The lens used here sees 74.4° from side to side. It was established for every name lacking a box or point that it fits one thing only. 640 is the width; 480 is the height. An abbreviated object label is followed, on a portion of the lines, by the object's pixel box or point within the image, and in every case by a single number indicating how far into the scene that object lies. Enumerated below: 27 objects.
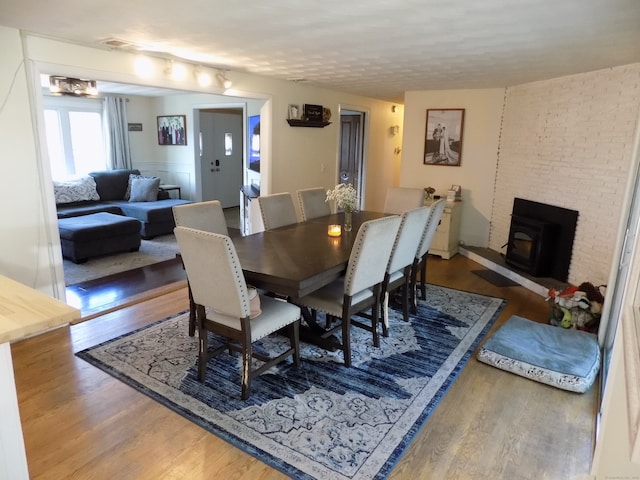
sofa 6.18
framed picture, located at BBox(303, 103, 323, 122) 5.52
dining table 2.41
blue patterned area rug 2.08
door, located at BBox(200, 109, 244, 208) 8.37
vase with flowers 3.54
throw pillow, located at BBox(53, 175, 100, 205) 6.23
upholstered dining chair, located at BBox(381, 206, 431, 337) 3.11
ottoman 4.92
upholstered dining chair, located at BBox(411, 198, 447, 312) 3.64
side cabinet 5.47
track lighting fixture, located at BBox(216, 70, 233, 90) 4.39
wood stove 4.35
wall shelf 5.43
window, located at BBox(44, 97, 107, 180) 7.05
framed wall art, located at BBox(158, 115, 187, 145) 7.87
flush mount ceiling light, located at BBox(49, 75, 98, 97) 4.14
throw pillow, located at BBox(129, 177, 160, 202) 6.82
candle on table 3.45
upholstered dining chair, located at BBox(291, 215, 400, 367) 2.64
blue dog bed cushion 2.64
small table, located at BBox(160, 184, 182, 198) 7.63
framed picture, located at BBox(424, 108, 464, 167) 5.80
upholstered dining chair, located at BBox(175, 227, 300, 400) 2.22
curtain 7.49
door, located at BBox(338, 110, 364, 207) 7.24
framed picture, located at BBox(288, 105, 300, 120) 5.41
